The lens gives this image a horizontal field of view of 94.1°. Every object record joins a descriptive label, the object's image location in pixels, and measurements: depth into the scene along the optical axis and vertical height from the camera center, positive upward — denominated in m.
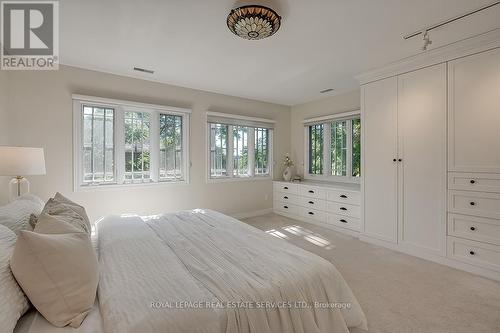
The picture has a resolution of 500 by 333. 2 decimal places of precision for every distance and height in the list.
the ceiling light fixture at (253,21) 1.90 +1.23
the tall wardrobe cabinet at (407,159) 2.77 +0.09
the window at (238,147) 4.48 +0.40
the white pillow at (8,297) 0.83 -0.50
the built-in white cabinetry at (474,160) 2.39 +0.06
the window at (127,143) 3.30 +0.37
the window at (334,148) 4.38 +0.36
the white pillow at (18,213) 1.34 -0.30
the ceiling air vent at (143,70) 3.28 +1.39
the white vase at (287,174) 5.18 -0.18
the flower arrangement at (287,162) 5.38 +0.10
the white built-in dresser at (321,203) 3.77 -0.68
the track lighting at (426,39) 2.28 +1.24
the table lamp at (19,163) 2.06 +0.04
